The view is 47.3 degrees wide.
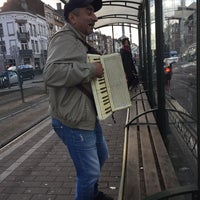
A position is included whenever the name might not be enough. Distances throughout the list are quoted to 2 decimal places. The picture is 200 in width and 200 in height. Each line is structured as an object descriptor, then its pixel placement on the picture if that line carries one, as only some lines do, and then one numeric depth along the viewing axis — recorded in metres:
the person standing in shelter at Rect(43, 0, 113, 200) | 1.69
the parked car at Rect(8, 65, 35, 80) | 24.38
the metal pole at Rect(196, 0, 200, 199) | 1.48
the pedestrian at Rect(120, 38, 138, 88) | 6.72
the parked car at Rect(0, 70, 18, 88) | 17.60
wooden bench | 2.02
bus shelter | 1.90
